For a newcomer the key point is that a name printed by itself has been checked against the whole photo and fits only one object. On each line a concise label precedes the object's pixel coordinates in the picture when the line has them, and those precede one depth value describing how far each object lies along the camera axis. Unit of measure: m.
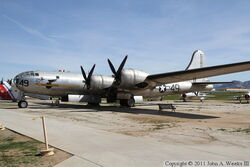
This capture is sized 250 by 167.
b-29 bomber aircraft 19.14
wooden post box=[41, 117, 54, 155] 5.22
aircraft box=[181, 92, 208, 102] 48.12
